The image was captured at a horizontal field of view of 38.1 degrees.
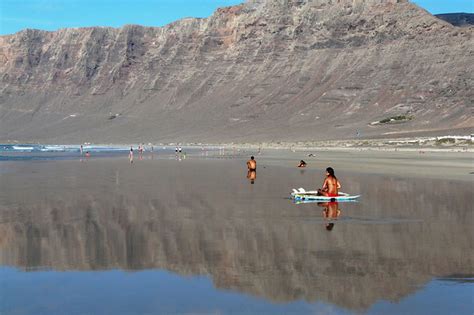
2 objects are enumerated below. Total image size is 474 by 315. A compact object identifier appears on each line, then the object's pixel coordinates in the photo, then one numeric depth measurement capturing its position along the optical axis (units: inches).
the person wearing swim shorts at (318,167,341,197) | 932.6
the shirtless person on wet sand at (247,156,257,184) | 1545.9
